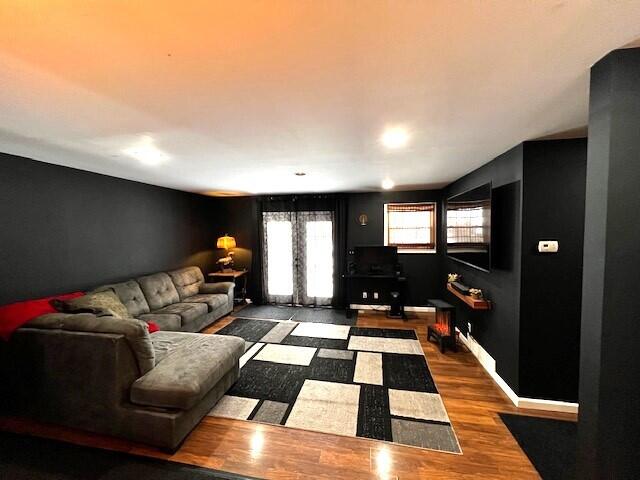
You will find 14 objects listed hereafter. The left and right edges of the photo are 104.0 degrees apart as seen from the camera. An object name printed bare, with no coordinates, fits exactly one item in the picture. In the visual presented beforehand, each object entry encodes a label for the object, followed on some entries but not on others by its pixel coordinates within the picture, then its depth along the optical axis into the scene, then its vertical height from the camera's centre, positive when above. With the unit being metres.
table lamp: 5.46 -0.41
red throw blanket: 2.11 -0.74
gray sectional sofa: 1.91 -1.20
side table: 5.25 -1.12
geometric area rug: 2.12 -1.70
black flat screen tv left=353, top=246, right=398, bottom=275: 4.96 -0.66
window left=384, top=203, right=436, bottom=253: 5.13 +0.00
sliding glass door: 5.46 -0.64
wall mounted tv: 2.70 -0.01
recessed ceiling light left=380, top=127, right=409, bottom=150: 1.96 +0.76
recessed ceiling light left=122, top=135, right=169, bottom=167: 2.20 +0.77
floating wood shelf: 2.87 -0.90
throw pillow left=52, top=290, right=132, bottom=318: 2.43 -0.78
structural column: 1.16 -0.21
